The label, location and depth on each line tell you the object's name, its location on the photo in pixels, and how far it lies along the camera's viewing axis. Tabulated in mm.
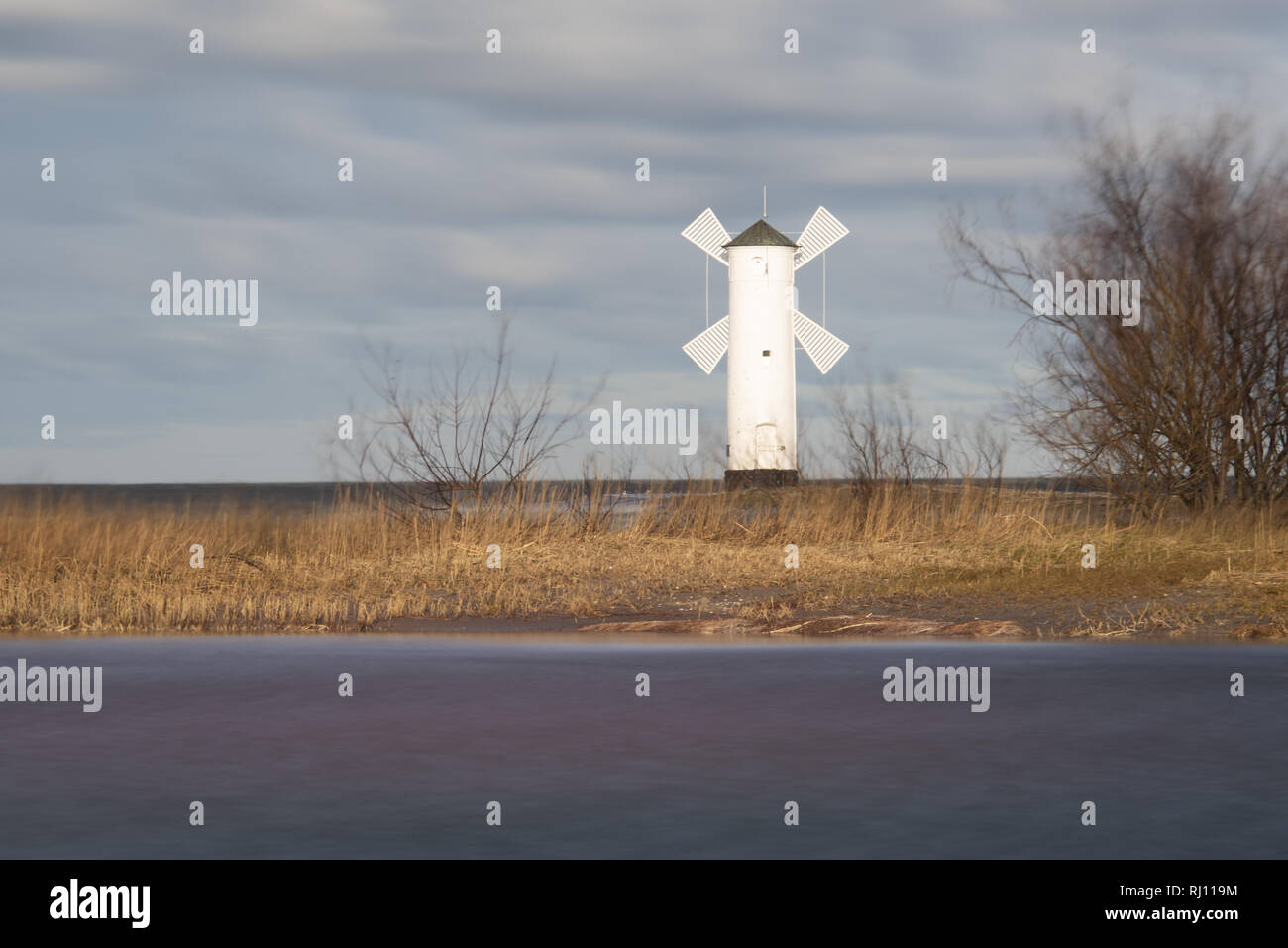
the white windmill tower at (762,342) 34375
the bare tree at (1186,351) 21750
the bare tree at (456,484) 19844
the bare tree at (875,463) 22703
